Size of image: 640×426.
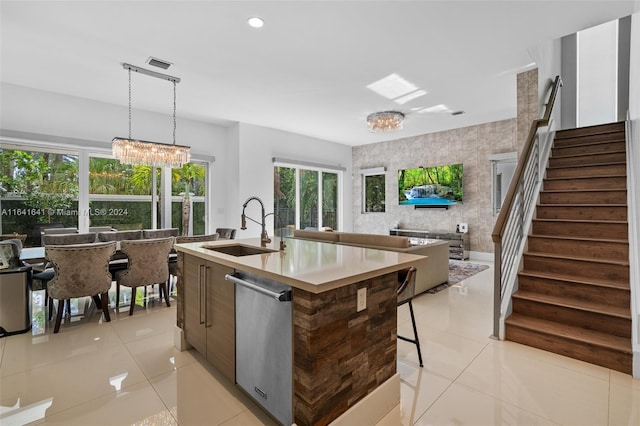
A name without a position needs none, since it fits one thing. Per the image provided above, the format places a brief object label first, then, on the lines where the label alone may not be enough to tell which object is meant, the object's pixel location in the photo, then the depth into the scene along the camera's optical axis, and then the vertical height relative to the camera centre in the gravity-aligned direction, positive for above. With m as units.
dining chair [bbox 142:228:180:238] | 4.68 -0.33
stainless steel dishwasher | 1.56 -0.72
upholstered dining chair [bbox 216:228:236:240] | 5.21 -0.37
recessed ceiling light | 2.95 +1.84
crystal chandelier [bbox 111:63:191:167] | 3.94 +0.81
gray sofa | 3.84 -0.47
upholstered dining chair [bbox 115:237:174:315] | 3.43 -0.58
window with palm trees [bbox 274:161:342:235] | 7.68 +0.46
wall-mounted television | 7.12 +0.63
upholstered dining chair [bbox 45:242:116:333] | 2.99 -0.58
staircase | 2.48 -0.54
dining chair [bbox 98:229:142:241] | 4.46 -0.35
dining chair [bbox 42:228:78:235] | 4.50 -0.28
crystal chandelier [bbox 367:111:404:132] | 5.66 +1.67
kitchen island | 1.46 -0.60
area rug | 4.65 -1.09
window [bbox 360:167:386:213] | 8.70 +0.63
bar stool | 2.28 -0.56
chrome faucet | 2.52 -0.22
